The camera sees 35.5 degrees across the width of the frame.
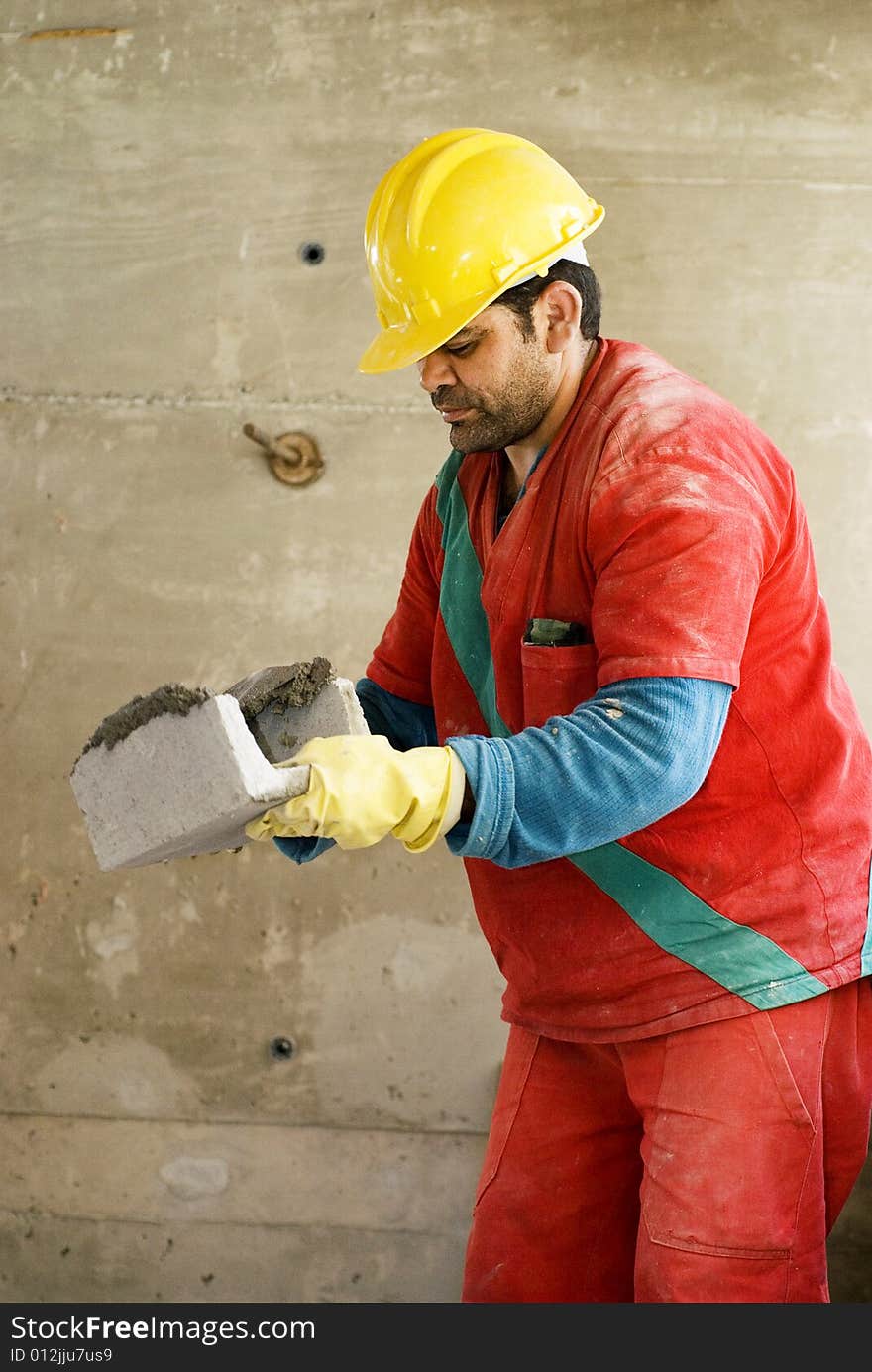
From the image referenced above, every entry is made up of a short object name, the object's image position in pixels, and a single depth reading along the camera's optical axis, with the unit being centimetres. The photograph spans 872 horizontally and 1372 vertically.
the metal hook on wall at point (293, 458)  360
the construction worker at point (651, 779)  190
